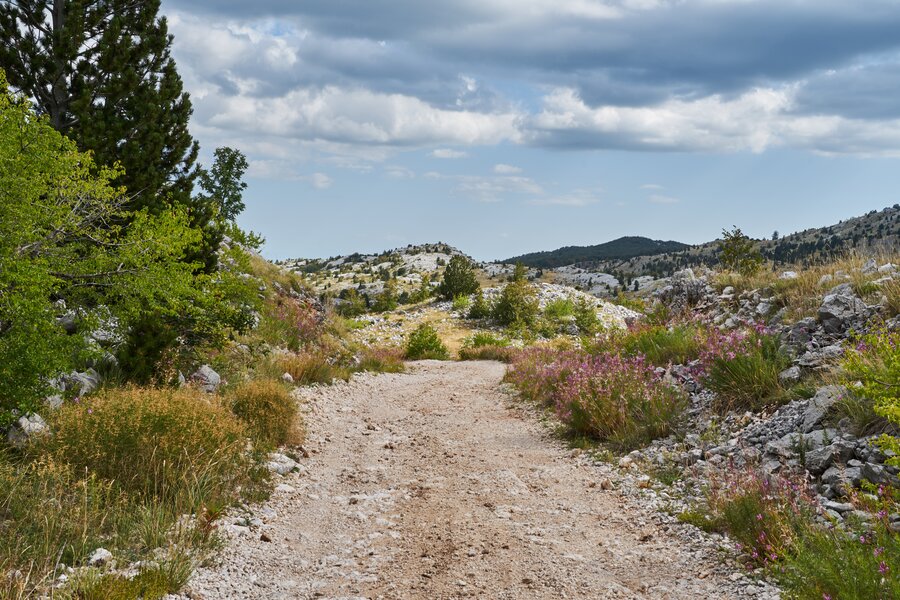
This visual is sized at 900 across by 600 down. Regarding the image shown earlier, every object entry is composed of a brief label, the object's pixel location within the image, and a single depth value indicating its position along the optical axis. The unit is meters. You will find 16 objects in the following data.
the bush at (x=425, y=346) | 27.17
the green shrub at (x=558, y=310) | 38.75
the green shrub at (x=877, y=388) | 4.29
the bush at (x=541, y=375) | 13.67
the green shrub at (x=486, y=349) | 25.65
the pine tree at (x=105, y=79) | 14.21
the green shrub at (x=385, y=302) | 45.94
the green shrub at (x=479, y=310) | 39.41
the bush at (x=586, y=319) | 35.73
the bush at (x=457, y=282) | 46.22
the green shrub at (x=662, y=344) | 11.93
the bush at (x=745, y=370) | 9.07
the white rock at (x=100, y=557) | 5.12
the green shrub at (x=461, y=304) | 42.12
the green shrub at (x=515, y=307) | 37.19
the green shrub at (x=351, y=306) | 41.72
